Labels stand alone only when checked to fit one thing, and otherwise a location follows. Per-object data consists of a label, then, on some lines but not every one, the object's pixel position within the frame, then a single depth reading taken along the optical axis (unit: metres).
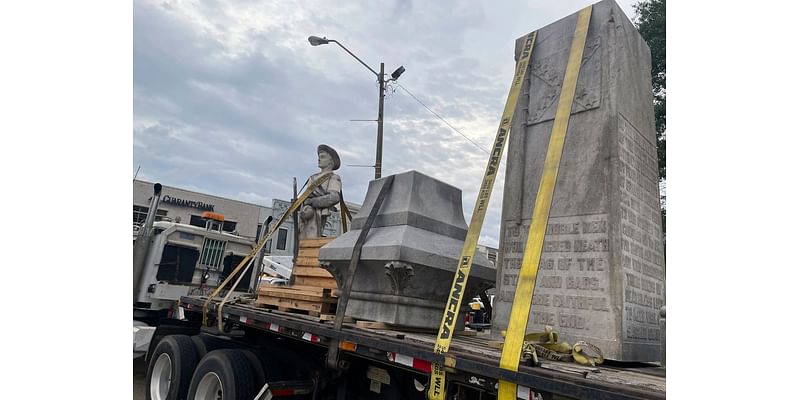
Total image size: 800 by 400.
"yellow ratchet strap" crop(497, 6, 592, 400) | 2.80
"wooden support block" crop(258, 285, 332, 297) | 5.52
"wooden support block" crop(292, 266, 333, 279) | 6.42
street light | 11.86
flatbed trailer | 2.40
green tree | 12.47
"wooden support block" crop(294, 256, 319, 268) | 6.82
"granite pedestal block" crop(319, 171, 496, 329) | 4.68
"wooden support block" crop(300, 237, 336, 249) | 6.76
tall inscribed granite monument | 3.68
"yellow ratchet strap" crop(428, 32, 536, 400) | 3.21
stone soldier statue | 7.89
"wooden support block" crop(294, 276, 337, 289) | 6.27
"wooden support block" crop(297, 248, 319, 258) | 6.88
